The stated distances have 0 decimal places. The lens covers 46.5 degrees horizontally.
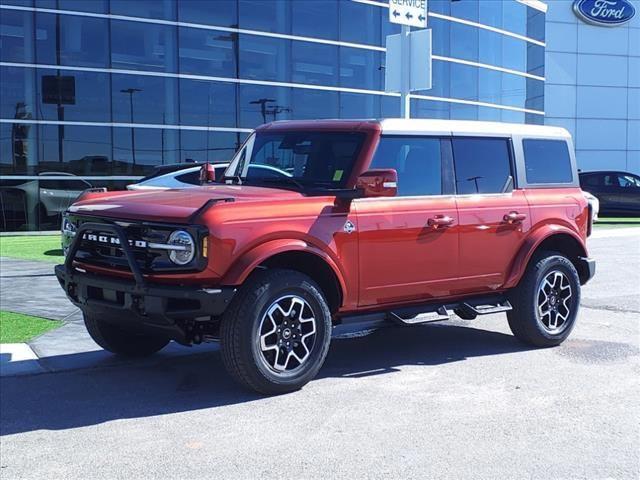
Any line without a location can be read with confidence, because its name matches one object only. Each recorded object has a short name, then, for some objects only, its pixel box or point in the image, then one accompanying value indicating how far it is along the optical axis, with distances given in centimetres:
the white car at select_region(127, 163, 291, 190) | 1253
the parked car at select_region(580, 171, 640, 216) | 2373
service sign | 1129
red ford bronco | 502
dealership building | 1856
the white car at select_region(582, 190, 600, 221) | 743
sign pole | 1148
